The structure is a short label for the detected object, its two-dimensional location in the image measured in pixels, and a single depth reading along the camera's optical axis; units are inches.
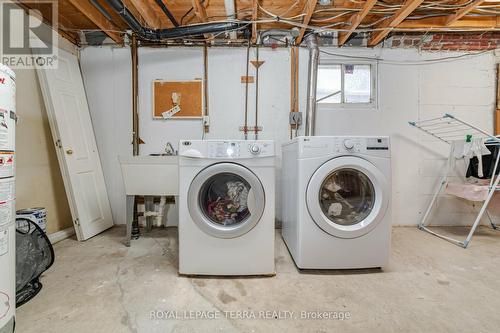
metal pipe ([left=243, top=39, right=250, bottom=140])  102.3
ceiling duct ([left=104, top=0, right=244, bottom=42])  87.2
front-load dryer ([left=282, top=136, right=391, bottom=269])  62.0
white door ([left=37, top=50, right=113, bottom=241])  83.5
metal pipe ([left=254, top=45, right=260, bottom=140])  102.9
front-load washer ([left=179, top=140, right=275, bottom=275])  59.5
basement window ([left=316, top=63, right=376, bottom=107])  105.8
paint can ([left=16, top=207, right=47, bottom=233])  68.2
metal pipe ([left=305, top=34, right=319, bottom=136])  99.8
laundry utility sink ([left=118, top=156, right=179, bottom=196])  78.0
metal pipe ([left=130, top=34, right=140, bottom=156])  100.0
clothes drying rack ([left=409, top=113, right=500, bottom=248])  98.2
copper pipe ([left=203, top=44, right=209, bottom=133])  102.1
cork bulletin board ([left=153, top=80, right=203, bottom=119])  101.7
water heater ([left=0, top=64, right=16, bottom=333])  37.9
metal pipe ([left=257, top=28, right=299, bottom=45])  99.2
